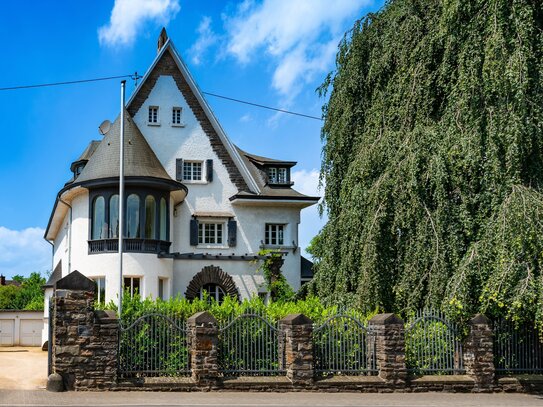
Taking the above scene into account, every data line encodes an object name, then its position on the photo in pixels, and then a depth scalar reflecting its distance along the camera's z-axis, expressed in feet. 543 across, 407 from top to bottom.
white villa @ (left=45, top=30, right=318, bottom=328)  102.94
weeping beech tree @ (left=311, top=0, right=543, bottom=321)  60.44
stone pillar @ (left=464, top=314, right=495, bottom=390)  63.26
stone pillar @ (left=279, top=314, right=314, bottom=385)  60.18
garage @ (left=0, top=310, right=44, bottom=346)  142.20
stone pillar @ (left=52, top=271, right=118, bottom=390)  56.75
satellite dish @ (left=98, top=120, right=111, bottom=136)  120.62
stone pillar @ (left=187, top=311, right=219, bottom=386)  58.90
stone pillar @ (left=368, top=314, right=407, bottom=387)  61.67
